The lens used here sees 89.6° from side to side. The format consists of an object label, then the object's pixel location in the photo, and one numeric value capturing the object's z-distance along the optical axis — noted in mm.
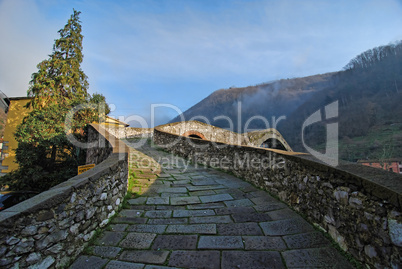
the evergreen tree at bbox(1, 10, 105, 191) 8008
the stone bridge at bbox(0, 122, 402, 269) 1769
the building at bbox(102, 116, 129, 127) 16842
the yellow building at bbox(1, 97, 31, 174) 12938
